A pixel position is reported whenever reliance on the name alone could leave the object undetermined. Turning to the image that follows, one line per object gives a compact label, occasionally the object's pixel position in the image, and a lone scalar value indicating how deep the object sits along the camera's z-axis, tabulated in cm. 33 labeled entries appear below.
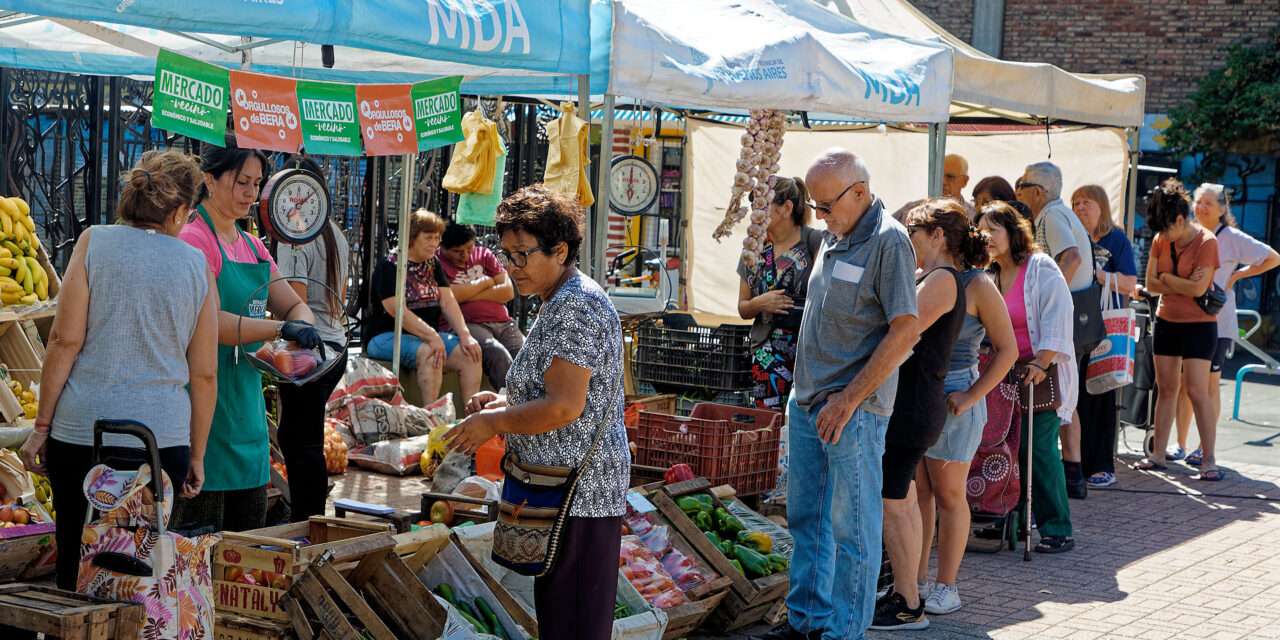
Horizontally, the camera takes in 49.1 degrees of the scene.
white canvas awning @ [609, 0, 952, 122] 662
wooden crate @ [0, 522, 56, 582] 545
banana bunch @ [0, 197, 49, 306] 659
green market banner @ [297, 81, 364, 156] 636
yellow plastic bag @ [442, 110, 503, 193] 740
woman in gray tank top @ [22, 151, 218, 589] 406
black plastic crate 809
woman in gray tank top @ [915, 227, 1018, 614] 591
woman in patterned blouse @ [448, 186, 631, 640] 368
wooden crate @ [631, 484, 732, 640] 530
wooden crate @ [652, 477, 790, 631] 564
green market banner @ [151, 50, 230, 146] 571
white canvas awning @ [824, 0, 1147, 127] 891
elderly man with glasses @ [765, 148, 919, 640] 499
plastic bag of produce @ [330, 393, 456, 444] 823
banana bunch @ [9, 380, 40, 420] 643
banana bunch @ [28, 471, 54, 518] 607
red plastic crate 658
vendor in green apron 464
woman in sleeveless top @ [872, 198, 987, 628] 546
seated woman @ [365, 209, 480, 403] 865
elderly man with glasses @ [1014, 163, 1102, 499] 810
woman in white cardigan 688
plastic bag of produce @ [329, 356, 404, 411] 826
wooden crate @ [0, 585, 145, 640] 358
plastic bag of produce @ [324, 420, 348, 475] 766
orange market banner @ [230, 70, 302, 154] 600
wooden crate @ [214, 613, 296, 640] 431
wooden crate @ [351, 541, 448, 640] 450
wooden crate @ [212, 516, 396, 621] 433
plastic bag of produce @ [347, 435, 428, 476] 786
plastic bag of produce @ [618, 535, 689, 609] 529
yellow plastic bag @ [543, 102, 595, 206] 675
